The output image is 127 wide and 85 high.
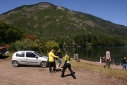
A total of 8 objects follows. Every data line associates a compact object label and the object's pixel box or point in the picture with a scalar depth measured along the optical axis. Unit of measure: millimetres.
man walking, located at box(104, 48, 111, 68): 12662
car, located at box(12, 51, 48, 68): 12427
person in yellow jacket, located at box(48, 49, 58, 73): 10087
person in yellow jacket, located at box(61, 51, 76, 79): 9183
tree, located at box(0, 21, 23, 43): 45124
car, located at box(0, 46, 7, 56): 18796
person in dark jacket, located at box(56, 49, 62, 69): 11758
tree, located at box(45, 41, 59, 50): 36605
